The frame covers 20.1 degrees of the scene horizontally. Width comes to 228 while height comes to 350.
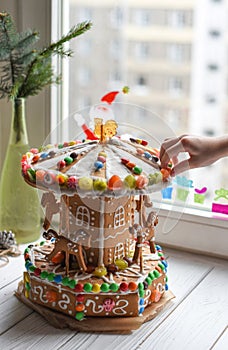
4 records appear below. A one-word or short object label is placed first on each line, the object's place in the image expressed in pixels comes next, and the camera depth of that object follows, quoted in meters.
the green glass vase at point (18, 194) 1.79
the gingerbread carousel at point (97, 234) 1.40
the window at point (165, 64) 1.98
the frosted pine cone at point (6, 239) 1.79
